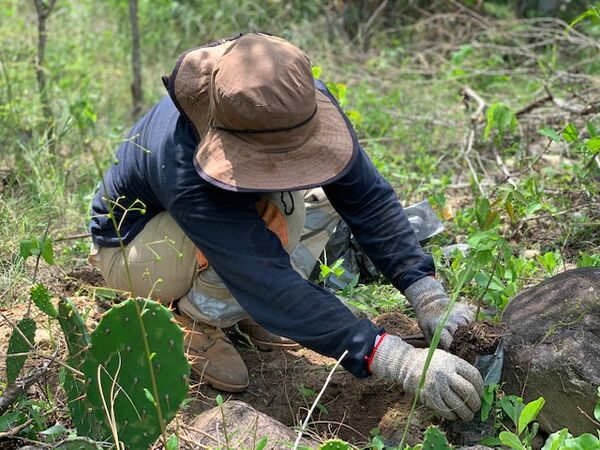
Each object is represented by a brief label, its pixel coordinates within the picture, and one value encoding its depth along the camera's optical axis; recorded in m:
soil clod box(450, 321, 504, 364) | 2.57
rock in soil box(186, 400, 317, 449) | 2.29
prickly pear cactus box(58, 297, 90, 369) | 2.23
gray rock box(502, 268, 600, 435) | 2.44
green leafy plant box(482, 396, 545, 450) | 2.13
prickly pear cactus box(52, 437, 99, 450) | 2.14
